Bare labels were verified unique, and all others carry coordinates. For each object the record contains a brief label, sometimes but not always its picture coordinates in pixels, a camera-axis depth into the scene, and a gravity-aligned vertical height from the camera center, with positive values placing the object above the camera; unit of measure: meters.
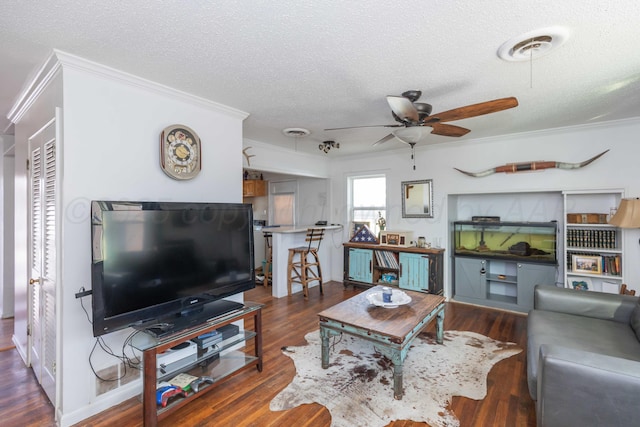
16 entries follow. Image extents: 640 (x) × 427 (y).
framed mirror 4.69 +0.26
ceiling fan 1.98 +0.74
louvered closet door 2.12 -0.30
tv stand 1.80 -1.04
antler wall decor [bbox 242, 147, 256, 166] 3.98 +0.82
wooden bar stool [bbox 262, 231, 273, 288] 5.48 -0.86
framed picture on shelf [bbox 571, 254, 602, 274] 3.44 -0.59
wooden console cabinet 4.38 -0.82
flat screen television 1.82 -0.32
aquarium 3.90 -0.37
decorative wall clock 2.36 +0.54
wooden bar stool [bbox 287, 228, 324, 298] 4.78 -0.78
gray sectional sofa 1.45 -0.91
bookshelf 3.40 -0.38
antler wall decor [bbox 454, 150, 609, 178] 3.54 +0.61
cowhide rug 2.03 -1.33
